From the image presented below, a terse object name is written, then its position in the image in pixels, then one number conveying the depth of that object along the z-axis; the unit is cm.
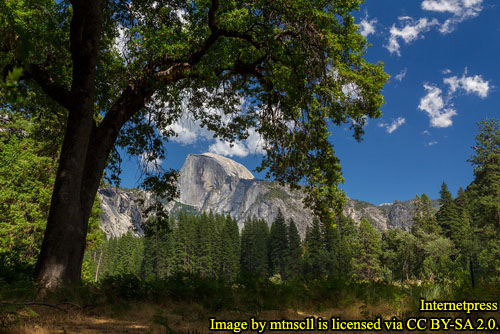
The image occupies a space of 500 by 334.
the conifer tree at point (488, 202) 3450
